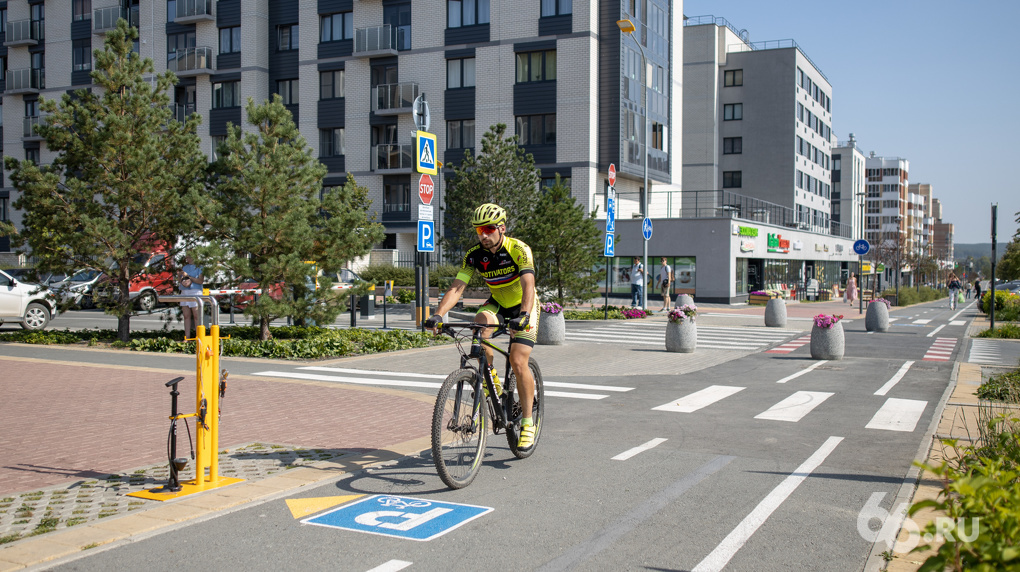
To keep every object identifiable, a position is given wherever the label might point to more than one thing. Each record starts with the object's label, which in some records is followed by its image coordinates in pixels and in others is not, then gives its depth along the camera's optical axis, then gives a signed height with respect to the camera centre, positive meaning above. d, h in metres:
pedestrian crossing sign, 14.88 +2.18
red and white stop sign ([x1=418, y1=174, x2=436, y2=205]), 14.45 +1.49
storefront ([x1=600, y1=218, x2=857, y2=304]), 41.25 +0.91
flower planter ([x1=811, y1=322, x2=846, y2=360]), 15.30 -1.31
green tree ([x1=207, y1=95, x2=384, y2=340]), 14.76 +0.93
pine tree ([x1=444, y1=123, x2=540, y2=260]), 32.44 +3.47
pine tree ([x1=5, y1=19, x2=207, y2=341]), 15.51 +1.83
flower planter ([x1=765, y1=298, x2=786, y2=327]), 25.02 -1.27
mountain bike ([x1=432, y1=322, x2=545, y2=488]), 5.62 -1.02
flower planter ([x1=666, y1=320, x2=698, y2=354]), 16.55 -1.30
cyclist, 6.17 -0.10
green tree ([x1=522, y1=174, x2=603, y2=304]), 24.77 +0.74
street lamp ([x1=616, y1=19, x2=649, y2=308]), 26.83 +8.02
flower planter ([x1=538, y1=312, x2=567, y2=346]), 17.66 -1.20
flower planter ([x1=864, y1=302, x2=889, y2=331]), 23.00 -1.28
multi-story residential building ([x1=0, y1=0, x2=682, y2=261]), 41.03 +10.89
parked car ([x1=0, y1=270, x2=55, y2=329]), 21.03 -0.82
